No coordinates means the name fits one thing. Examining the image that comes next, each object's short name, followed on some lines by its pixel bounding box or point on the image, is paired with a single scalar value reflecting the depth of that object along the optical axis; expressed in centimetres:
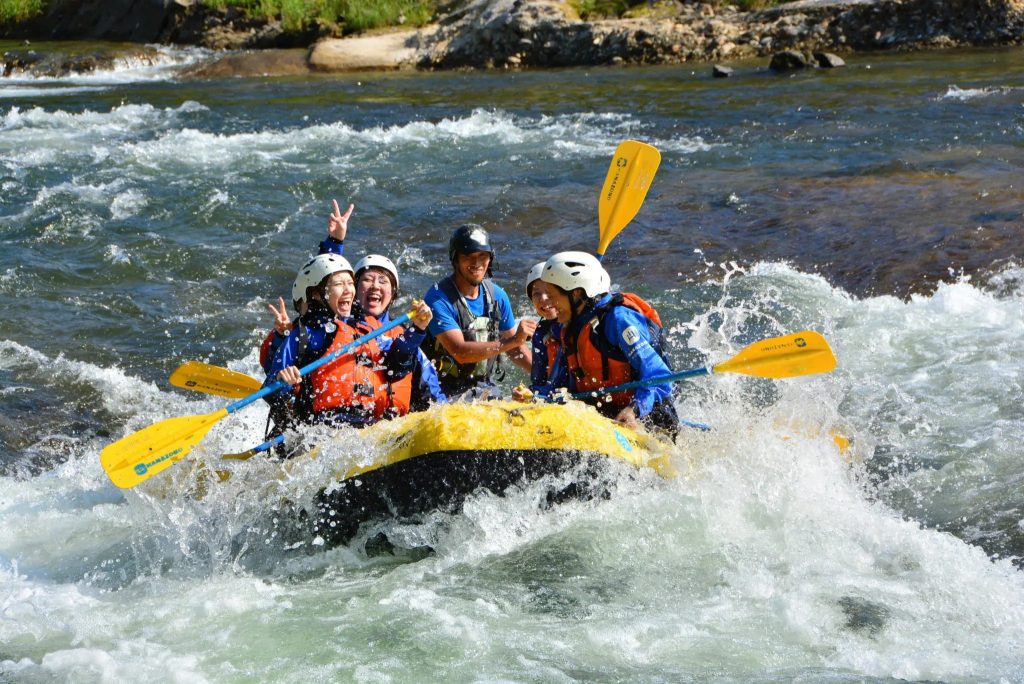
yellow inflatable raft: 1029
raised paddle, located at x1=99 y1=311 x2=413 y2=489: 1067
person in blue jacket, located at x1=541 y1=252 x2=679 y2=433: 1111
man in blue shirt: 1218
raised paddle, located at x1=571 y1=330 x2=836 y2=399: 1118
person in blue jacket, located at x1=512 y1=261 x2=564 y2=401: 1156
